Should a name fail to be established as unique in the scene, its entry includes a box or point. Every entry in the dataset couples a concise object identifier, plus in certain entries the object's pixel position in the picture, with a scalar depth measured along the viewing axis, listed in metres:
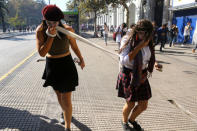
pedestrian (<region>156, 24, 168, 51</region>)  10.66
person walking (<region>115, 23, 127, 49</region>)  9.09
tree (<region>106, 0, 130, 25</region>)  17.56
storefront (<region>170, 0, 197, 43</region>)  13.37
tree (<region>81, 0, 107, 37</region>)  20.35
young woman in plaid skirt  2.22
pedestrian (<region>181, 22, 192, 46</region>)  12.71
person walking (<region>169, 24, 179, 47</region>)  13.15
